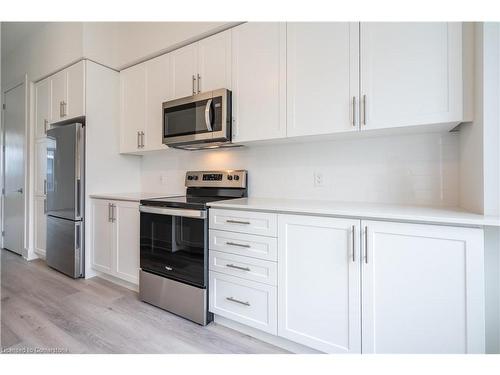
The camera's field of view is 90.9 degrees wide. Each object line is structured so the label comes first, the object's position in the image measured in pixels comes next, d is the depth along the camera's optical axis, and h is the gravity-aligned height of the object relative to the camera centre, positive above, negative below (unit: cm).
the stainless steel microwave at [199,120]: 190 +53
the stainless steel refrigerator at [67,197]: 249 -12
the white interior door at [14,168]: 327 +24
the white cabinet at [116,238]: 225 -51
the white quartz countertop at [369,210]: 106 -13
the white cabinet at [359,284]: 108 -52
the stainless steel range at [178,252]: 173 -50
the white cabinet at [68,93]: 255 +102
